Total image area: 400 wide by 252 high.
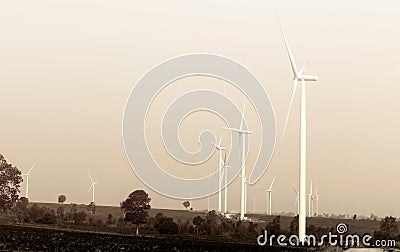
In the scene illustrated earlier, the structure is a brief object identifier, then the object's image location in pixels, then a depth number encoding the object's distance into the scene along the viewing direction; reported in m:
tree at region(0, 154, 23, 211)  129.38
